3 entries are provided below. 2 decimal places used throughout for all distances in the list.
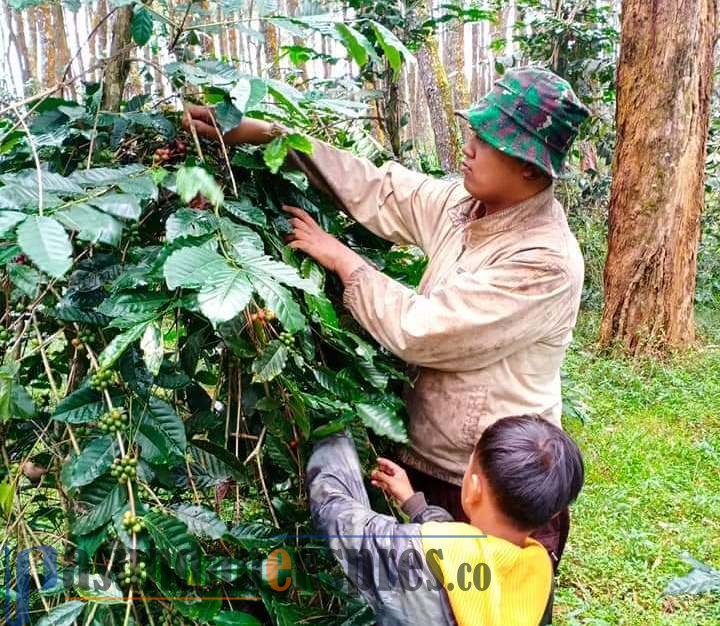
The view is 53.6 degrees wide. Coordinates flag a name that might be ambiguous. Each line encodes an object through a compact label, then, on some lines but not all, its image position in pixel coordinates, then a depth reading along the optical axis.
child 1.19
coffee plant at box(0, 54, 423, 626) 1.06
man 1.39
